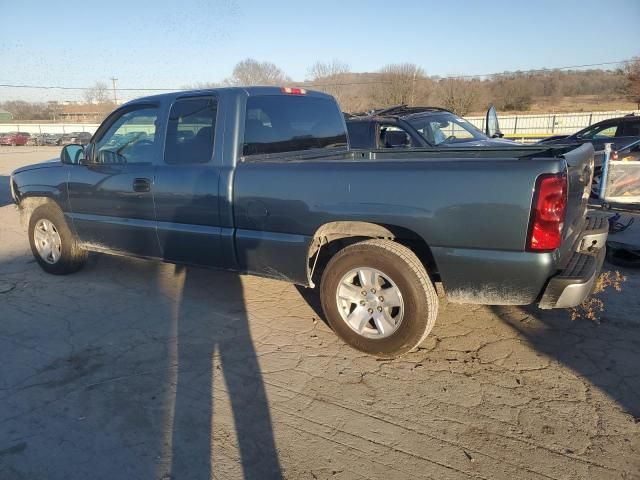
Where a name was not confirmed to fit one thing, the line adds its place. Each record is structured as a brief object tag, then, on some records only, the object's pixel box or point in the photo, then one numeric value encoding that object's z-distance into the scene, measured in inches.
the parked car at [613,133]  422.3
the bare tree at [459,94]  1544.0
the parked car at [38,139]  1823.3
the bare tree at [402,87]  1617.9
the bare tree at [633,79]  1531.7
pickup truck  112.4
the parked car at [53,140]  1780.3
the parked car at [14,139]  1811.0
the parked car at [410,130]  284.4
